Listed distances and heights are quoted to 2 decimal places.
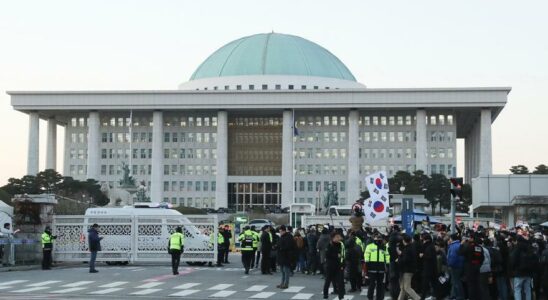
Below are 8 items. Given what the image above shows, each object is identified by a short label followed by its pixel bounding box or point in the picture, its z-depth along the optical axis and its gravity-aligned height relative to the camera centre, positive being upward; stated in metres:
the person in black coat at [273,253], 37.17 -2.48
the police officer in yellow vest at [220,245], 41.06 -2.43
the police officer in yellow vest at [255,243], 38.62 -2.22
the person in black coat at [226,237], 42.51 -2.16
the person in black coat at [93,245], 34.88 -2.10
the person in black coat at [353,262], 27.30 -2.12
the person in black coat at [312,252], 36.22 -2.42
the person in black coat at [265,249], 35.16 -2.22
